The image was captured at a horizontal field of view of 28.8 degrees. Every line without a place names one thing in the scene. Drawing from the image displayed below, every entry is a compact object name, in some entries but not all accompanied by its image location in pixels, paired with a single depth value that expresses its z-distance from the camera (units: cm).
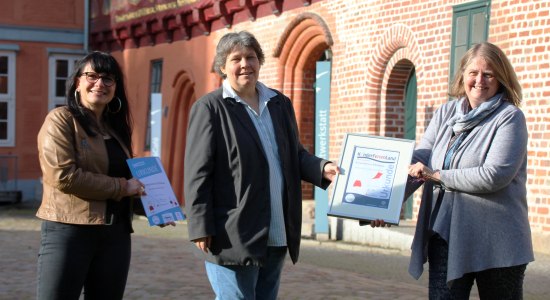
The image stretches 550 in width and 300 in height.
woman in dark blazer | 459
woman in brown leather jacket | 477
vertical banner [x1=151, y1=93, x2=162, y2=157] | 2114
